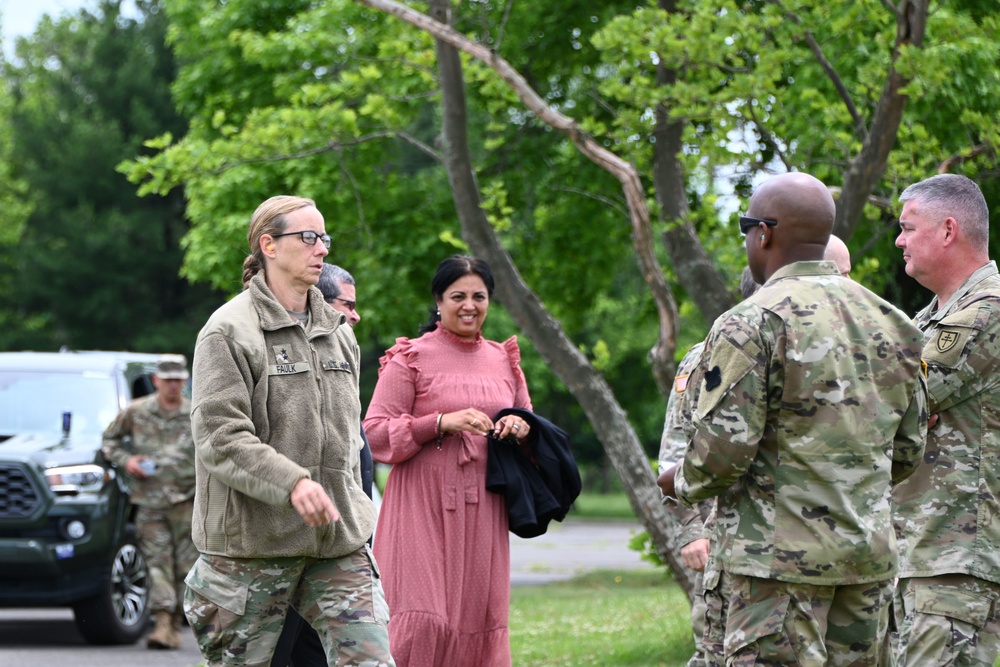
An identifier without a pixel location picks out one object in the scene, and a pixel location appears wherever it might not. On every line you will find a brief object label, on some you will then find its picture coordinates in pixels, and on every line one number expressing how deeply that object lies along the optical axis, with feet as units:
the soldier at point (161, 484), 69.41
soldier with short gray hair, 29.49
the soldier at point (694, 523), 33.93
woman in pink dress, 37.55
